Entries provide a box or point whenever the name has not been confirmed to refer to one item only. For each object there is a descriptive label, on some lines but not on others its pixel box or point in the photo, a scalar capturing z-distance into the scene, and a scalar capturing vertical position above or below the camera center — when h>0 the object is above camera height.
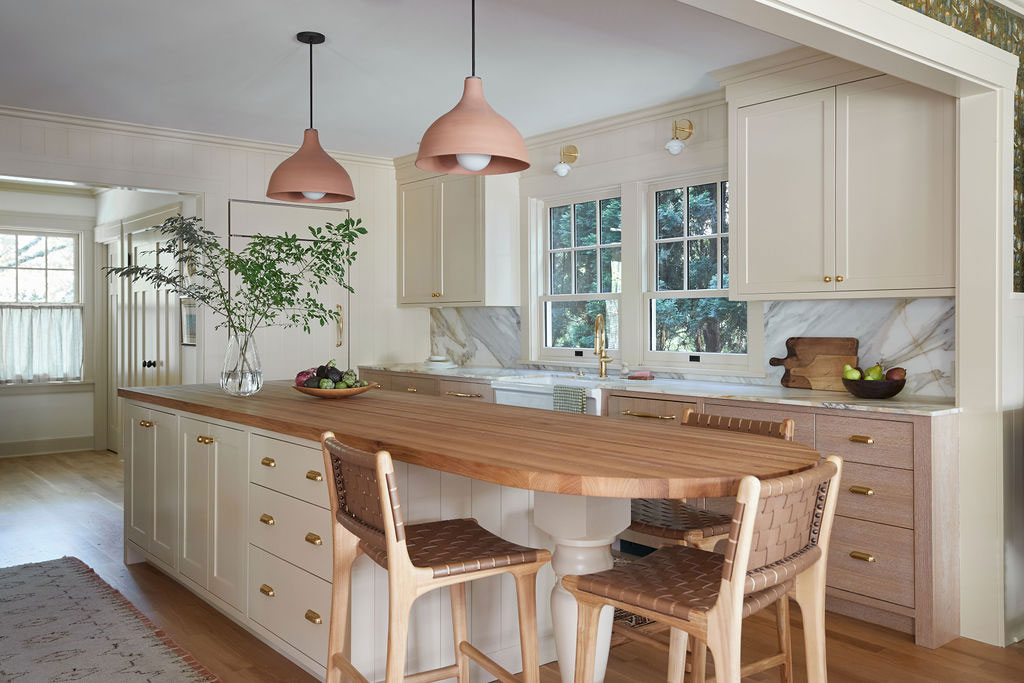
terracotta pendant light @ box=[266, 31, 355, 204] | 3.53 +0.68
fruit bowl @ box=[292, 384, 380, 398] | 3.52 -0.25
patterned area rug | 2.88 -1.16
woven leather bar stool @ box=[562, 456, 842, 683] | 1.63 -0.55
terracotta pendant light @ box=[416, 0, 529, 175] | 2.64 +0.64
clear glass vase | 3.66 -0.16
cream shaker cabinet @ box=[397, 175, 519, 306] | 5.62 +0.66
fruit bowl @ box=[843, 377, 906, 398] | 3.45 -0.23
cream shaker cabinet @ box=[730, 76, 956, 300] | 3.35 +0.61
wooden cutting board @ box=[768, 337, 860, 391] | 3.93 -0.14
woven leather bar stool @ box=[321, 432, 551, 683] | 1.92 -0.56
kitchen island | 1.99 -0.49
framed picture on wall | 5.98 +0.10
